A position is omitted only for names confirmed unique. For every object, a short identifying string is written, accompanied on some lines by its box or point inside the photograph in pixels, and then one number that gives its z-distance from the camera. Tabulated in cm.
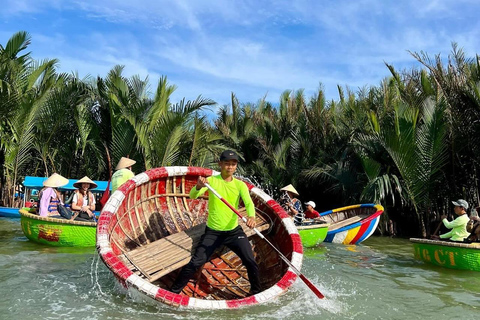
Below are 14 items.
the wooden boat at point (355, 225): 998
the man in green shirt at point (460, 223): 738
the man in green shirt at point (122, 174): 652
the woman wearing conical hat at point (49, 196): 823
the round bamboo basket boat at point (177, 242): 413
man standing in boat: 443
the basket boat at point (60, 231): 771
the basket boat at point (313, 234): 892
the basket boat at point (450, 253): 686
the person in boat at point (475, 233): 725
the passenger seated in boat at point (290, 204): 977
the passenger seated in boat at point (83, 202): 819
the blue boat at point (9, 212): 1234
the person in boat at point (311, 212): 1048
